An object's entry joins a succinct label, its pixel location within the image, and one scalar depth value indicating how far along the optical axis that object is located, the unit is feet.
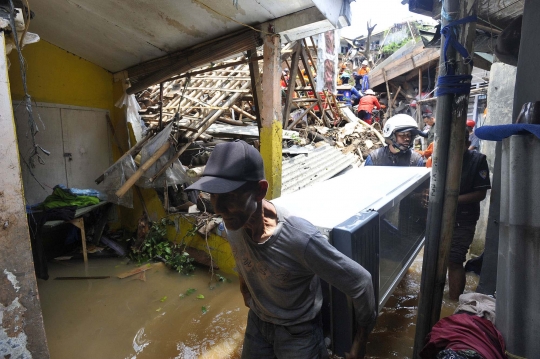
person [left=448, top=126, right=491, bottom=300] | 11.09
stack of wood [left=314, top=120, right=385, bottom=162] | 29.08
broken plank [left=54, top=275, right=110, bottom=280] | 15.94
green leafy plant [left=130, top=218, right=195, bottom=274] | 16.84
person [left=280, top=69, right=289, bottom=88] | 34.92
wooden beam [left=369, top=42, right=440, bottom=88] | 41.56
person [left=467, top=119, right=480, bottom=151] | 20.88
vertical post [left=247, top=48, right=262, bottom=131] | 14.97
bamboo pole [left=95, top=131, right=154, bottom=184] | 16.97
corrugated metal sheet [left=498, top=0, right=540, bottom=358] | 3.62
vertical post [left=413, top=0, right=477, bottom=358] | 5.02
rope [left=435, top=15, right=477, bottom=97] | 4.92
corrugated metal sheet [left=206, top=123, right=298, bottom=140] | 21.09
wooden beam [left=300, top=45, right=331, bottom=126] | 27.27
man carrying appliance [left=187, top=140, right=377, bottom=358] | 4.53
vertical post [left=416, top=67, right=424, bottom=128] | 40.47
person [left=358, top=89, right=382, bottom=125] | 38.59
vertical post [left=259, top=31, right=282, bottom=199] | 14.12
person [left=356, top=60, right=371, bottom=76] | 57.26
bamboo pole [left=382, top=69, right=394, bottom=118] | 47.73
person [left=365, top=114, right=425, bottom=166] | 13.51
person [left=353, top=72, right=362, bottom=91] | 53.88
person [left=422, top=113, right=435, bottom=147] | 27.53
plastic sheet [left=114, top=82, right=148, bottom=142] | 20.05
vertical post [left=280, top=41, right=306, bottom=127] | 26.12
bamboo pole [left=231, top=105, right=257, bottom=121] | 25.74
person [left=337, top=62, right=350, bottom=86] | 60.30
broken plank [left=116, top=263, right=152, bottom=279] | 16.23
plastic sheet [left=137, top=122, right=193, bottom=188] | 16.52
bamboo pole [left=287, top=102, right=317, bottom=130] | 28.32
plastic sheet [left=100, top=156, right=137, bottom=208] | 16.84
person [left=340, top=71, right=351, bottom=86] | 47.75
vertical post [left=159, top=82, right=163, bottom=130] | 19.67
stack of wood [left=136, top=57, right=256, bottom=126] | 24.08
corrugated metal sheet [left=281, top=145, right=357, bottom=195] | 18.15
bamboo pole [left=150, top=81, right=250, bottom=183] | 16.56
